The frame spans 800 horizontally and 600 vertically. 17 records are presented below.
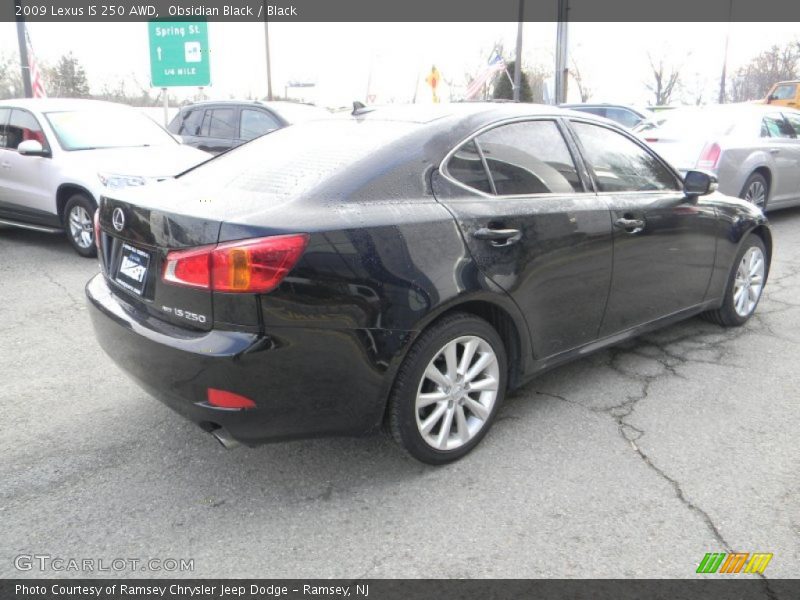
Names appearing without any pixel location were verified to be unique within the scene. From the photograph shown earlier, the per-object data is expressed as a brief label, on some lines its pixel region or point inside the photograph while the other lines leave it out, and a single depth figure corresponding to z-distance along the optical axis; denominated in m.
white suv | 7.22
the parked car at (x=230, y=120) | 10.73
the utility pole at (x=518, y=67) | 23.00
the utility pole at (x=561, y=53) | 19.22
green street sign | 14.93
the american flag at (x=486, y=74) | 20.03
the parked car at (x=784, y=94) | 24.09
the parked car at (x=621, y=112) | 15.03
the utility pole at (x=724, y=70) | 41.38
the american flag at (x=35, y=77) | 13.58
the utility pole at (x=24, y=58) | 13.08
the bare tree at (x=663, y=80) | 59.97
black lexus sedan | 2.58
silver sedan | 8.32
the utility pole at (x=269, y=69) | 28.77
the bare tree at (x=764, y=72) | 55.47
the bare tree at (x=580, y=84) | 55.69
